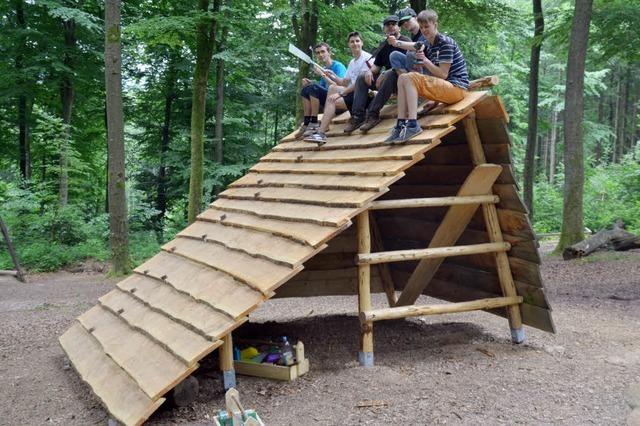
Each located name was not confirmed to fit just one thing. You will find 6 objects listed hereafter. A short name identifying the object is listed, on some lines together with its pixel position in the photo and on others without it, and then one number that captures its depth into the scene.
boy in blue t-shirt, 6.88
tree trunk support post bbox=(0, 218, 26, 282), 11.20
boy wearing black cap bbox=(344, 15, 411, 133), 5.72
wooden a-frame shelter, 4.45
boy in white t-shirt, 6.60
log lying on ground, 10.92
